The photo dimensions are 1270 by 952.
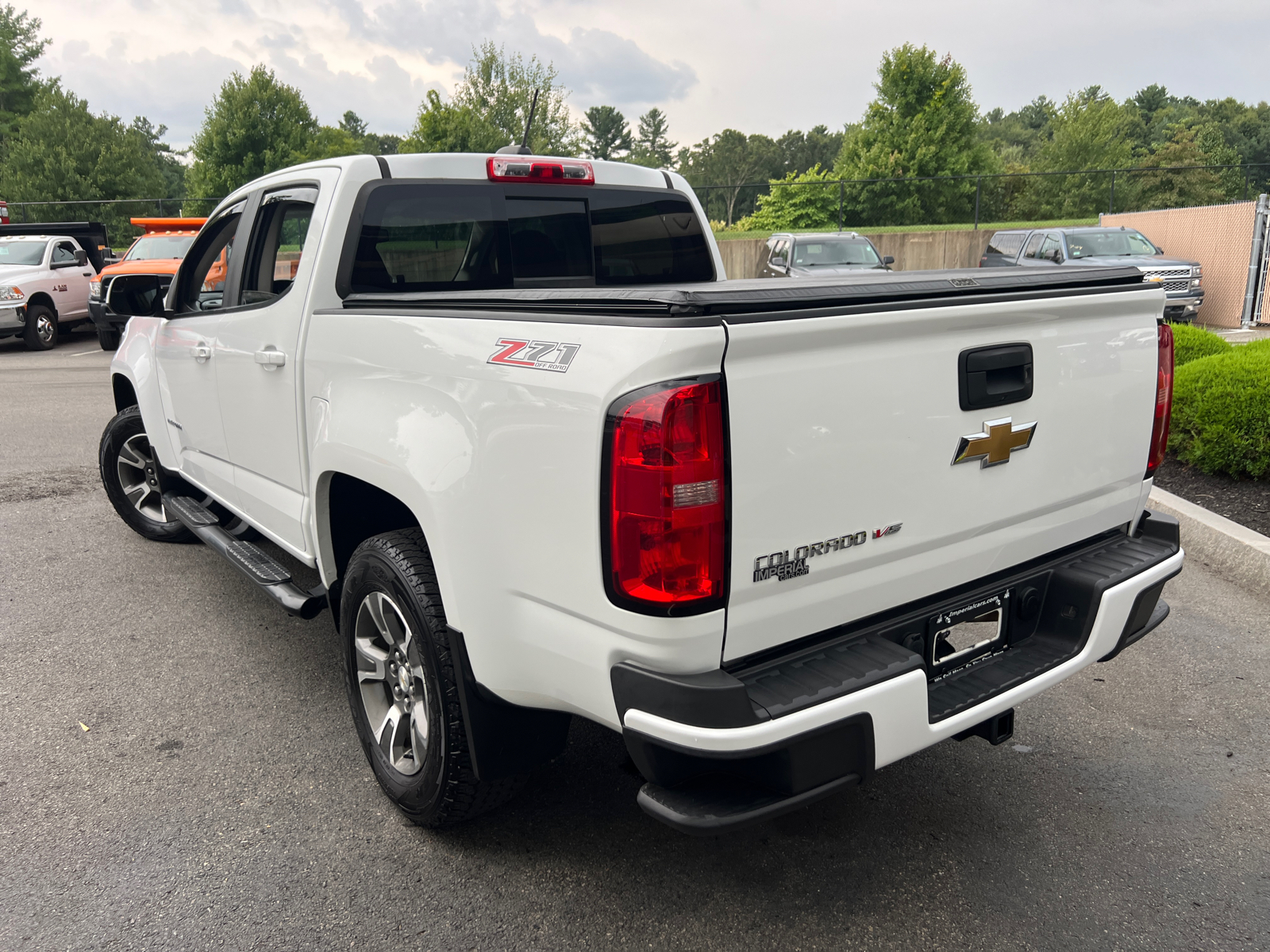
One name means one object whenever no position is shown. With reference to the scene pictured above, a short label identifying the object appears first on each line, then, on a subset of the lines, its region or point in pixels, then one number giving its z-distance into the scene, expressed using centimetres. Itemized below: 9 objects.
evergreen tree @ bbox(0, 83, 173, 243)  4291
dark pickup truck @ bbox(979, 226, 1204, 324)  1596
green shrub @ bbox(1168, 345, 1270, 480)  583
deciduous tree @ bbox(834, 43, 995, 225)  4084
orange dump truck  1498
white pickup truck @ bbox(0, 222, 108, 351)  1573
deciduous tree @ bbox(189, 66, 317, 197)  4272
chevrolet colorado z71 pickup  191
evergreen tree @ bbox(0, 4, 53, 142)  5538
